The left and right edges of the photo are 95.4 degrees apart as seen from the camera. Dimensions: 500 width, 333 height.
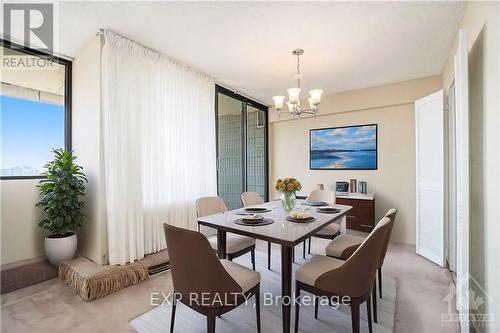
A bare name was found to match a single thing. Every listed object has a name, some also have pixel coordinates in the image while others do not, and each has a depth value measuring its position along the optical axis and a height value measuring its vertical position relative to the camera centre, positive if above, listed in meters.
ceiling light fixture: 2.60 +0.78
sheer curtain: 2.53 +0.30
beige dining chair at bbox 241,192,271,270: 3.14 -0.46
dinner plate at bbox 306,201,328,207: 2.74 -0.46
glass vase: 2.42 -0.37
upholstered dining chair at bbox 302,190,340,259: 2.73 -0.50
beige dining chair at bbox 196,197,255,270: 2.30 -0.76
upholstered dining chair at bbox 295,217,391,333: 1.43 -0.72
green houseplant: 2.48 -0.41
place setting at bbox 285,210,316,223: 1.97 -0.46
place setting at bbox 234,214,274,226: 1.91 -0.47
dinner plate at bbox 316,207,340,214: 2.34 -0.47
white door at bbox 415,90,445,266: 2.86 -0.14
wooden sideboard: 3.73 -0.76
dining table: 1.53 -0.49
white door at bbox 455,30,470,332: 1.64 -0.11
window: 2.57 +0.71
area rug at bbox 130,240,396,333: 1.75 -1.25
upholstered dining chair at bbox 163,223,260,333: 1.31 -0.67
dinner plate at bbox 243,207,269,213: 2.45 -0.48
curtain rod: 2.48 +1.46
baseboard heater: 2.65 -1.22
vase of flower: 2.37 -0.25
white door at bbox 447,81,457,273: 2.63 -0.23
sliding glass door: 4.27 +0.42
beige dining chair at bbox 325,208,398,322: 1.83 -0.75
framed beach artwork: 4.16 +0.35
